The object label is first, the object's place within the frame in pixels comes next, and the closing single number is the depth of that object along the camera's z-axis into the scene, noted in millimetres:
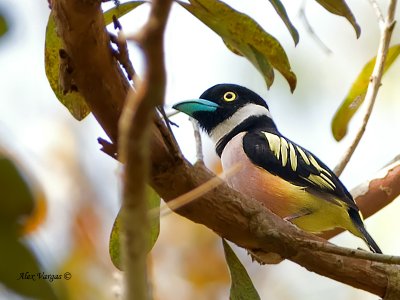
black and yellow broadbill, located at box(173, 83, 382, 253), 7309
